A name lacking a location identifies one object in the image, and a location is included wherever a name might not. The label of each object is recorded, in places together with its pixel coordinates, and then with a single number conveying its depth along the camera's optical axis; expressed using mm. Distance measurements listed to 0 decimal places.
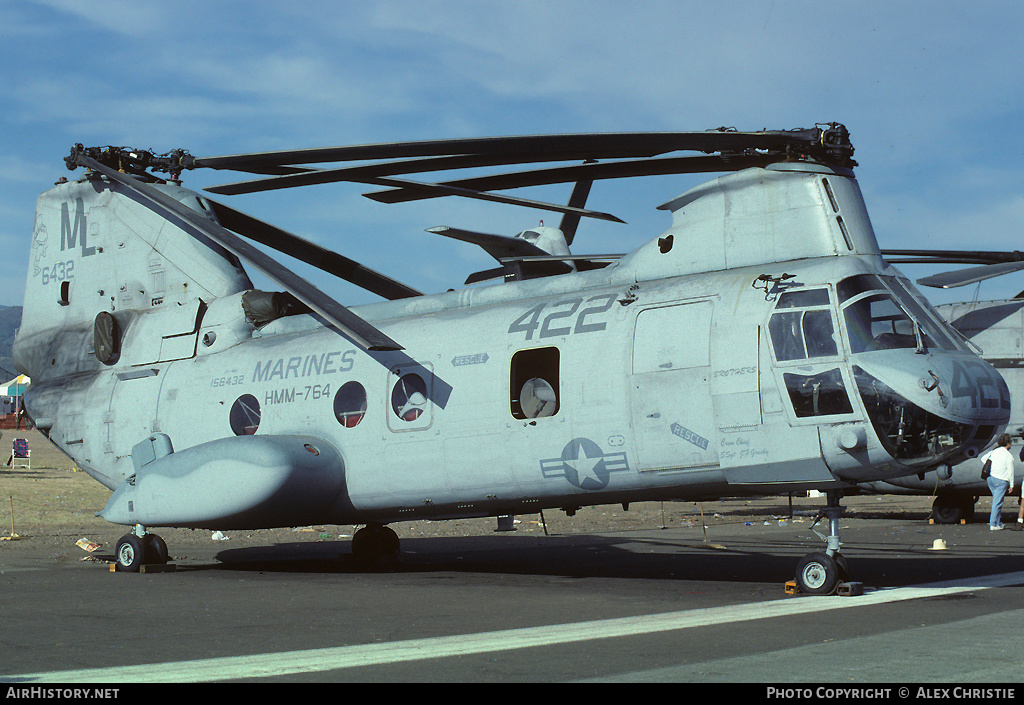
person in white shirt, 20625
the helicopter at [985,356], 21719
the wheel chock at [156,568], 13948
